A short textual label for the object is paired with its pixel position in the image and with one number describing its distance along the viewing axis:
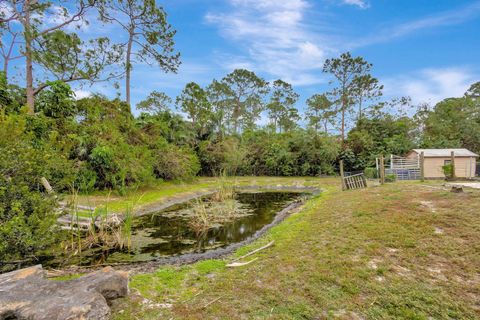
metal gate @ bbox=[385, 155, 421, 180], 15.22
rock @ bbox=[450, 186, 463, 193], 6.98
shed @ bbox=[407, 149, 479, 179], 15.88
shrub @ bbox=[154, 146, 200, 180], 15.02
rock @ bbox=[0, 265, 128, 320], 2.08
